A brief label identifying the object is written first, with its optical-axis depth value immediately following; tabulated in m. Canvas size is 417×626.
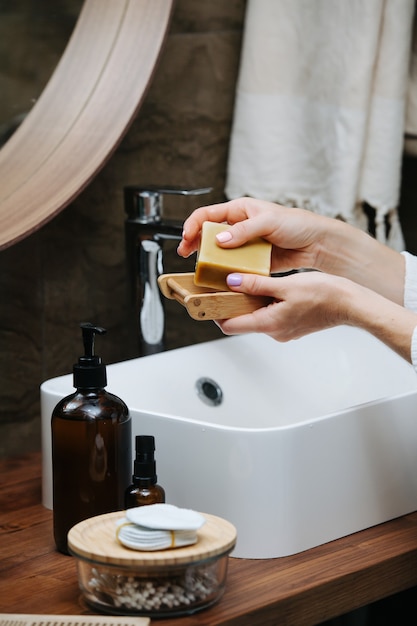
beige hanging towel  1.76
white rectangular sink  1.28
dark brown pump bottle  1.27
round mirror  1.58
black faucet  1.62
